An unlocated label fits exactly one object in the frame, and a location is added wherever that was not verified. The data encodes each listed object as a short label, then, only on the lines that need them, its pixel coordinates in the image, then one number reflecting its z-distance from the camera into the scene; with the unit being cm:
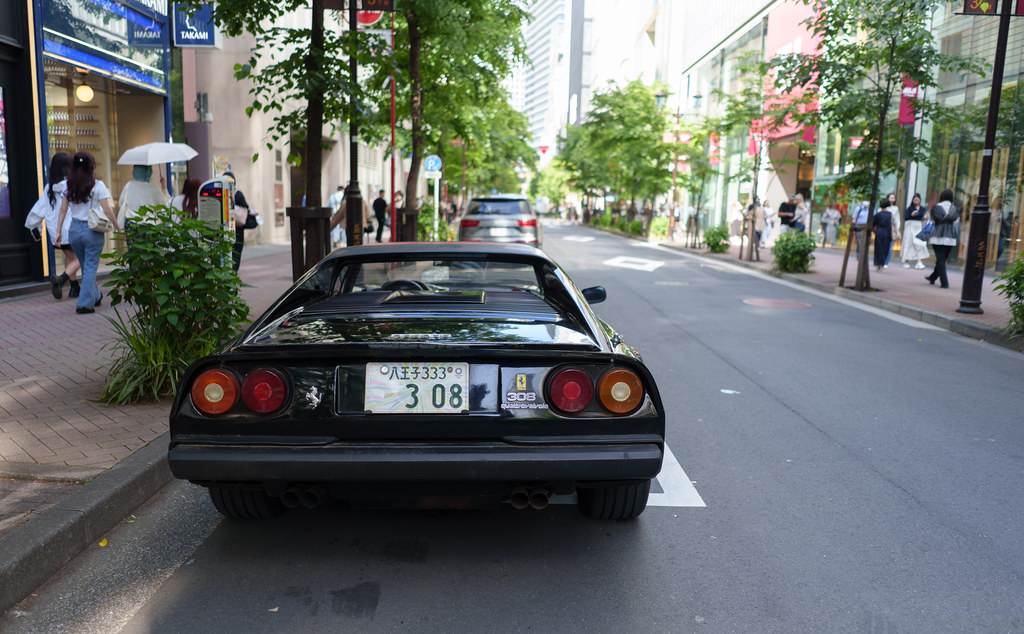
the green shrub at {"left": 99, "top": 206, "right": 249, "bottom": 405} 542
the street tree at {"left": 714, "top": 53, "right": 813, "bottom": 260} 2359
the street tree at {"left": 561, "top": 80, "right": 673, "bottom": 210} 3647
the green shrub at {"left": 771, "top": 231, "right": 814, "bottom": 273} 1889
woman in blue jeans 921
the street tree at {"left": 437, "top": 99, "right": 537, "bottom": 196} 2483
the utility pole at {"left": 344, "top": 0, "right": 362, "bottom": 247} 1203
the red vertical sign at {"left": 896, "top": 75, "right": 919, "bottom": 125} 1485
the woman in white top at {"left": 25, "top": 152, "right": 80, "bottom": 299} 962
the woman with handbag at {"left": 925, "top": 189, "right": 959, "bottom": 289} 1553
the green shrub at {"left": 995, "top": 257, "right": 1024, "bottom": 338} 964
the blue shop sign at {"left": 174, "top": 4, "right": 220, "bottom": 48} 1673
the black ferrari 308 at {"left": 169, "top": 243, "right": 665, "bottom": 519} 305
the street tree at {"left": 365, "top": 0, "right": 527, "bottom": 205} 1532
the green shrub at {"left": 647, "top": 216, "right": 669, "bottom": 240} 3719
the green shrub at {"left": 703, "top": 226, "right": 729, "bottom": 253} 2716
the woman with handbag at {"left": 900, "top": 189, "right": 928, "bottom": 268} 2039
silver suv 1786
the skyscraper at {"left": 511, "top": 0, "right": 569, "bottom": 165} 18112
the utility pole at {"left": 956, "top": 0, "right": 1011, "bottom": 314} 1143
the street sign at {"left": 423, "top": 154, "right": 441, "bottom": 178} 2572
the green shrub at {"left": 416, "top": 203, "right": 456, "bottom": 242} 2262
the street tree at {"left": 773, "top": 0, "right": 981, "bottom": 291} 1445
